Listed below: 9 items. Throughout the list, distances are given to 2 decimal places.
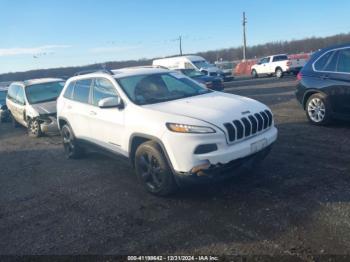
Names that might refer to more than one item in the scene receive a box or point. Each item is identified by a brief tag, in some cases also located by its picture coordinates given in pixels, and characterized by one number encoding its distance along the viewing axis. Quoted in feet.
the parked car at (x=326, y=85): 24.82
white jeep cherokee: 14.65
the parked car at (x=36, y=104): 34.50
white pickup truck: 85.40
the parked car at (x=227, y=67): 94.79
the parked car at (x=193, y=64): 83.23
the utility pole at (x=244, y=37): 156.94
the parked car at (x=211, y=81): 57.48
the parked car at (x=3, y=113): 49.68
